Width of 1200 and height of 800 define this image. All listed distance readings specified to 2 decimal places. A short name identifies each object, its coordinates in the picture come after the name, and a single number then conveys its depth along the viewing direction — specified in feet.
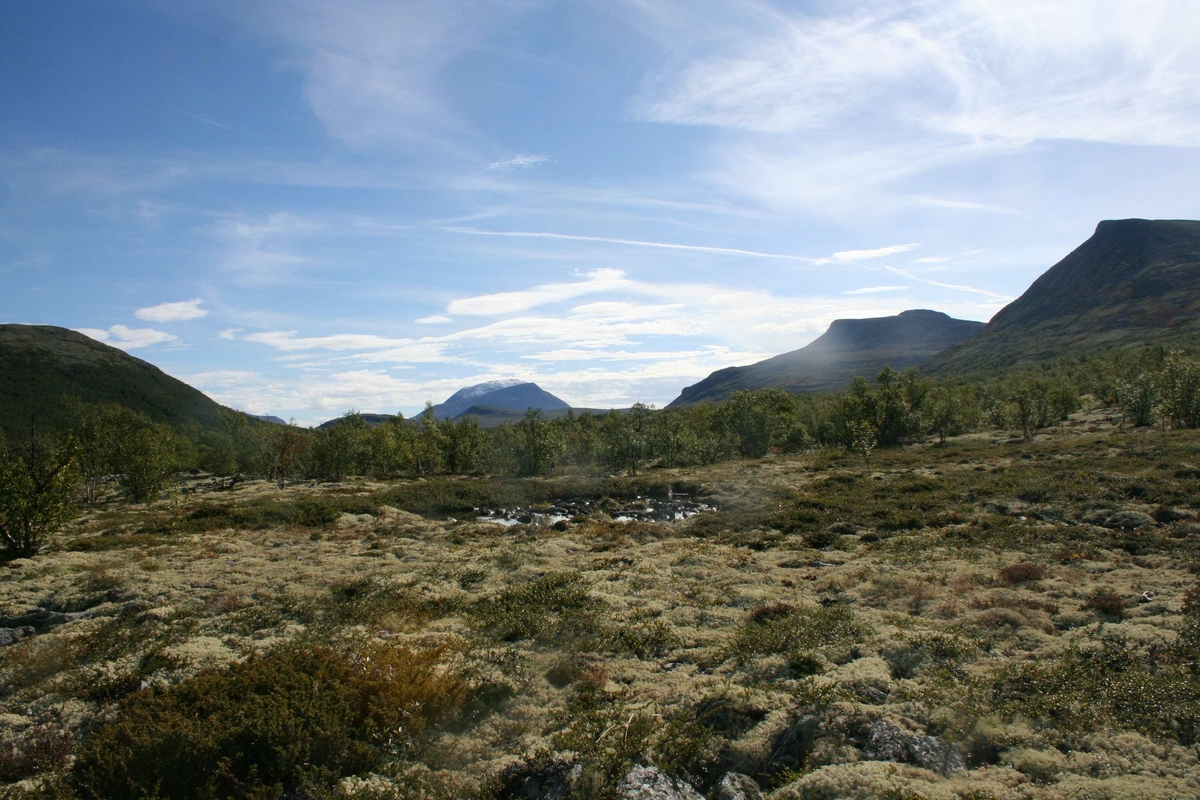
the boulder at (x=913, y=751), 24.54
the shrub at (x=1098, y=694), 25.64
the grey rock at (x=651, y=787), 23.91
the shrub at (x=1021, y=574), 49.57
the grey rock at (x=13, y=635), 42.04
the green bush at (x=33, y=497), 66.03
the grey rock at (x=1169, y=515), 68.13
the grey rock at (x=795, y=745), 26.37
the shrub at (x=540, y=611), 43.91
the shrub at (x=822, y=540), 73.51
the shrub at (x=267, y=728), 24.77
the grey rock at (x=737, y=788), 24.27
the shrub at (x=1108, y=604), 40.42
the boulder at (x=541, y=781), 24.88
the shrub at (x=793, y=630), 38.37
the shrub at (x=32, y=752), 26.61
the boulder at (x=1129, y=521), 67.31
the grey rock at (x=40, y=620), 45.62
